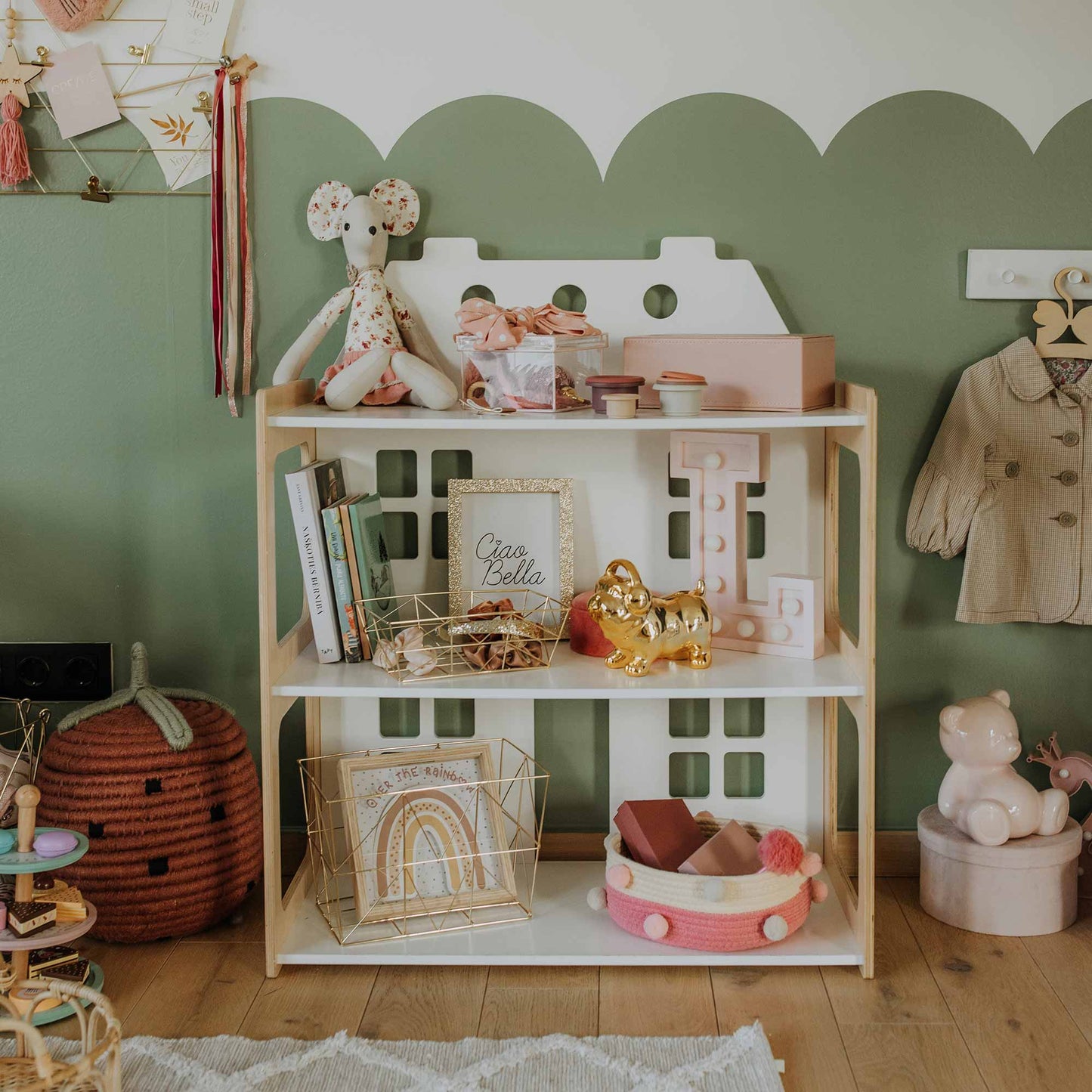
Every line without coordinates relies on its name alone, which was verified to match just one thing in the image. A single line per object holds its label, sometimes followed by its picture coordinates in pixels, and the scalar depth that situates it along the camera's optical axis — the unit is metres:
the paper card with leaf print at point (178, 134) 1.95
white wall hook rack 1.93
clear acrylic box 1.76
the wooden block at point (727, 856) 1.83
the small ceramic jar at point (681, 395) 1.69
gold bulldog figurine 1.79
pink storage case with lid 1.73
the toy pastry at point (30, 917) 1.60
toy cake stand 1.60
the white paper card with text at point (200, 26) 1.92
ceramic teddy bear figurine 1.88
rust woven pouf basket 1.81
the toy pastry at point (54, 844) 1.62
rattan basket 1.19
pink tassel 1.93
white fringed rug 1.49
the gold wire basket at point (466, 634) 1.80
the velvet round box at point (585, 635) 1.89
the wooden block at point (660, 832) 1.84
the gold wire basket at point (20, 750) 1.91
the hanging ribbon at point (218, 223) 1.93
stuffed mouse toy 1.86
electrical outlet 2.07
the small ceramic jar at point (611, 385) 1.73
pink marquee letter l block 1.88
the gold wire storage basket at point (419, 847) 1.86
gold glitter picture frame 1.98
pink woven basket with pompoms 1.76
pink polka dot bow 1.76
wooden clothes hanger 1.93
